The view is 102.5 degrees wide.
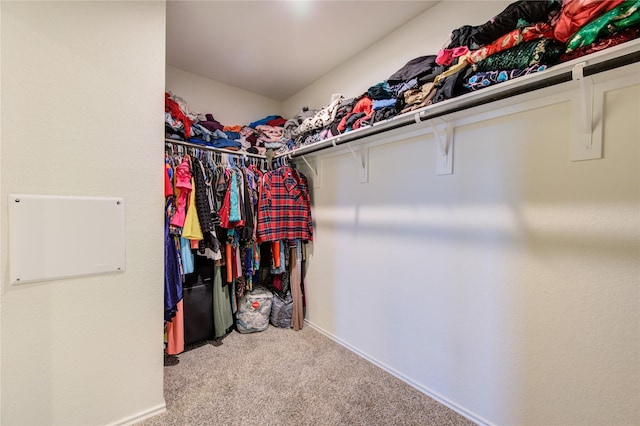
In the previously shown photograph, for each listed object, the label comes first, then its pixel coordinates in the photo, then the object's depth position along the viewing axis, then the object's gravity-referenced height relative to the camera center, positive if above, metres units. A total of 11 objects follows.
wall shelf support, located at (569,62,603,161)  1.08 +0.38
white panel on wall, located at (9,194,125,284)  1.16 -0.15
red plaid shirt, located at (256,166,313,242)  2.38 +0.00
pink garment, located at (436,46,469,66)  1.34 +0.83
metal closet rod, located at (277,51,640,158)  0.94 +0.54
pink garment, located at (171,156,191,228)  1.90 +0.12
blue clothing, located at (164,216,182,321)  1.78 -0.51
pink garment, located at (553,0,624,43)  0.93 +0.74
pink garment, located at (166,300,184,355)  2.01 -1.00
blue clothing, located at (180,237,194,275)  1.96 -0.37
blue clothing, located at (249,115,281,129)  2.82 +0.95
